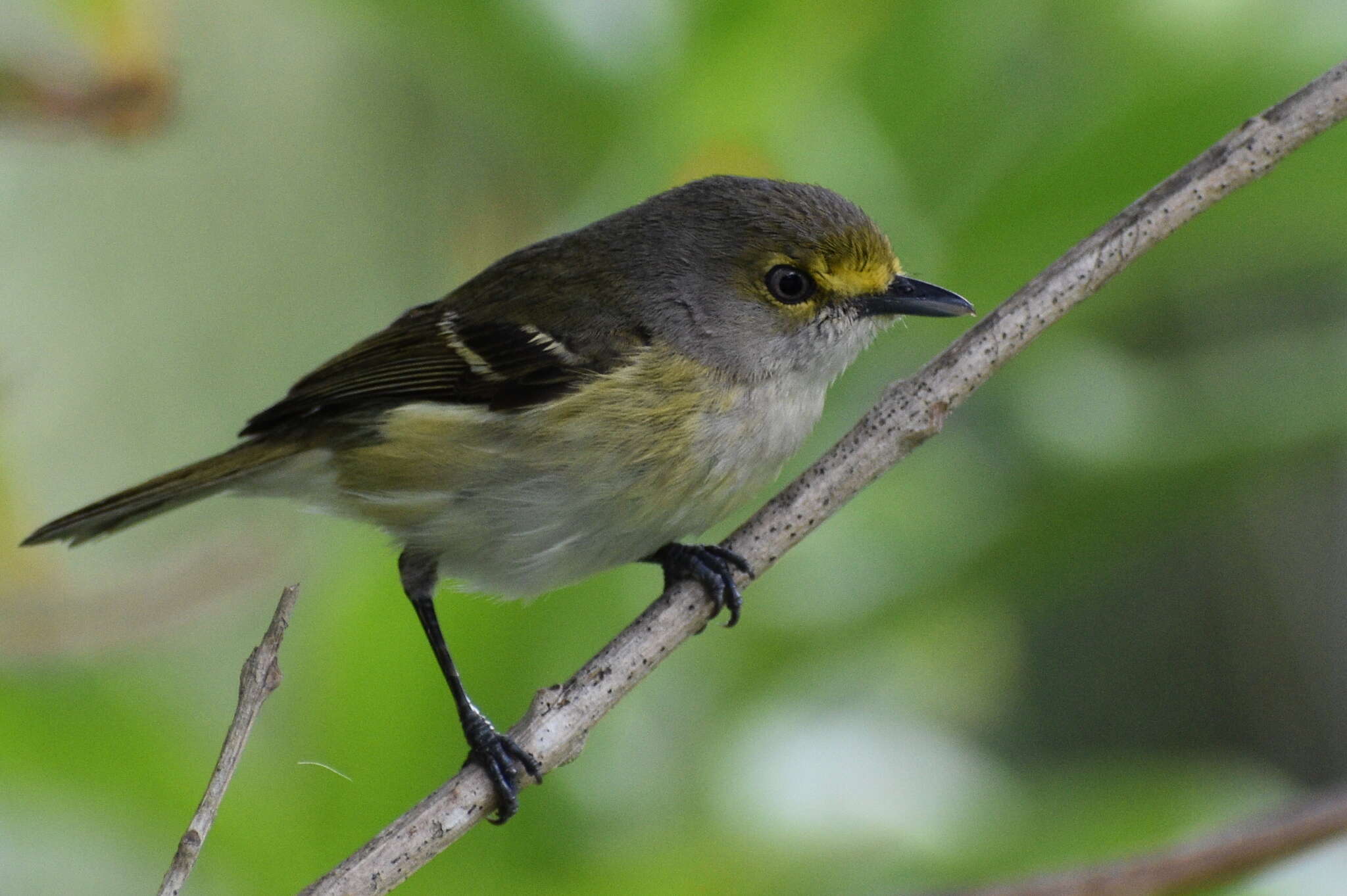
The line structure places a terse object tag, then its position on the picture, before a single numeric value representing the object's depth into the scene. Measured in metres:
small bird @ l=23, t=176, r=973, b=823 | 2.61
